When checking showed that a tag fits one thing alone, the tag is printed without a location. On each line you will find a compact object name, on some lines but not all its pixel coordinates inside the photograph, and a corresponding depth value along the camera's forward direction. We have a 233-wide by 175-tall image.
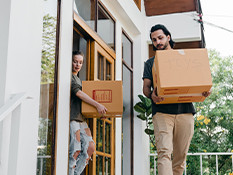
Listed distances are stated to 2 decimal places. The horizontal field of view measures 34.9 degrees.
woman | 2.96
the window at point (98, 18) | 3.58
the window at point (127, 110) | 5.05
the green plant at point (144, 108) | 5.15
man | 2.82
